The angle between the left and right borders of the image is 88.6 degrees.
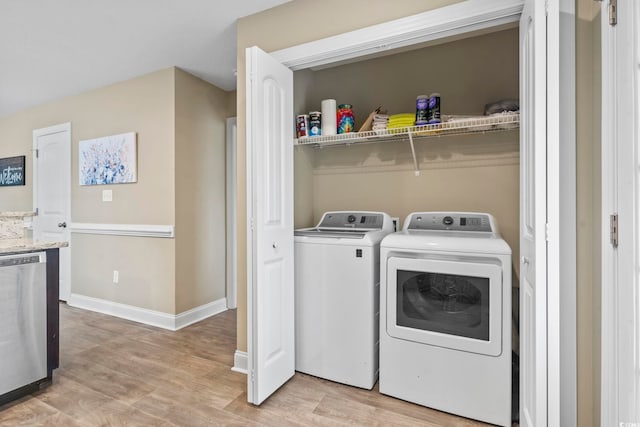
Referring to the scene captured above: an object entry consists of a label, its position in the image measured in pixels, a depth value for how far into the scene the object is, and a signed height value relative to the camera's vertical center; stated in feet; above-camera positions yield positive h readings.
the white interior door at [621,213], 3.16 -0.03
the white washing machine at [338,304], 6.56 -1.93
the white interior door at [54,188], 12.61 +1.00
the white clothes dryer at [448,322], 5.49 -1.99
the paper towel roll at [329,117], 7.62 +2.20
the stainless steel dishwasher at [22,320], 6.08 -2.08
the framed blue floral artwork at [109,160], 10.82 +1.82
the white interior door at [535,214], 3.83 -0.04
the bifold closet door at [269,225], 5.94 -0.26
